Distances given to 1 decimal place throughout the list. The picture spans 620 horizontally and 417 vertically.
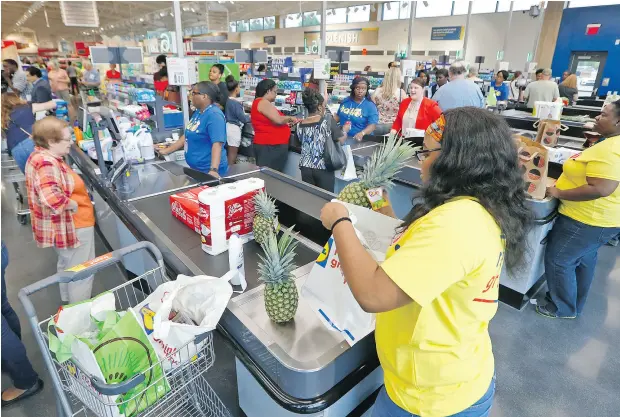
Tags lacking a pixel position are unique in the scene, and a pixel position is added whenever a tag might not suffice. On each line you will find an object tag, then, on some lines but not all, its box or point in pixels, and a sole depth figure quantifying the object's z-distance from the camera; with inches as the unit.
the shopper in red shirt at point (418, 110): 161.3
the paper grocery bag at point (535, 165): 109.0
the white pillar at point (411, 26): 253.3
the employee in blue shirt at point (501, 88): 376.2
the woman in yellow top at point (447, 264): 36.3
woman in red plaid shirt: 95.8
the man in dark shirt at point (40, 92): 262.8
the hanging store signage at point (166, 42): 279.3
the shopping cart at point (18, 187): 176.9
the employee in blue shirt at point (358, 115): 175.3
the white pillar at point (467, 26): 327.6
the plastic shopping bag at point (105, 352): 45.9
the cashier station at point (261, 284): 52.6
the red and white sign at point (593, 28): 475.7
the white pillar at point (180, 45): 144.6
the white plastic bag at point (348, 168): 140.4
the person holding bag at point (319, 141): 139.8
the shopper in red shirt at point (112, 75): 333.5
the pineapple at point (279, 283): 54.4
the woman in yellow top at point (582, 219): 95.3
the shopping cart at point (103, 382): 47.5
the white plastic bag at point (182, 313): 51.5
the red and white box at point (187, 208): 85.2
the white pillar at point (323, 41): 193.2
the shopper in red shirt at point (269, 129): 170.2
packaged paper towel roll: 71.1
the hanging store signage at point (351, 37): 741.3
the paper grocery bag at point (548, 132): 148.3
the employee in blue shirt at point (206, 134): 122.9
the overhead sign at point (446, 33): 609.0
